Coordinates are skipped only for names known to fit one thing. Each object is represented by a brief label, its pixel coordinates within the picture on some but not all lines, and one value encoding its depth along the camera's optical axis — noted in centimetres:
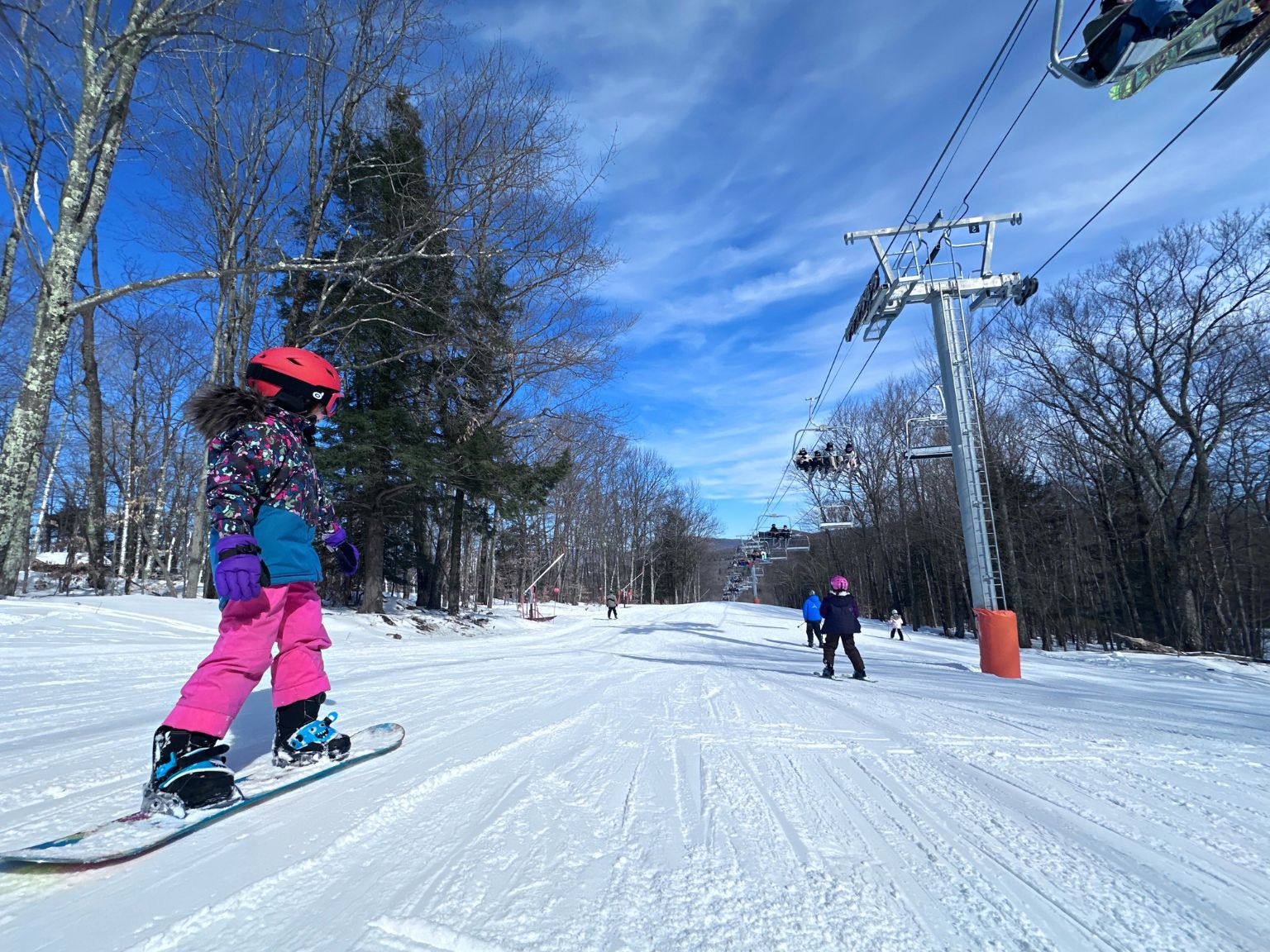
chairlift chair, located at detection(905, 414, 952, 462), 1224
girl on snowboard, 188
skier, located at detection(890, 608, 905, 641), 2076
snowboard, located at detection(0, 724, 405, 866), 143
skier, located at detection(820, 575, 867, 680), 714
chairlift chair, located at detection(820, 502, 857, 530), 2180
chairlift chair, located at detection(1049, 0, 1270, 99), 437
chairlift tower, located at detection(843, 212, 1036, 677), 953
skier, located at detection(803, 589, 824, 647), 1534
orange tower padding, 826
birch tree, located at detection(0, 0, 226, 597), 719
